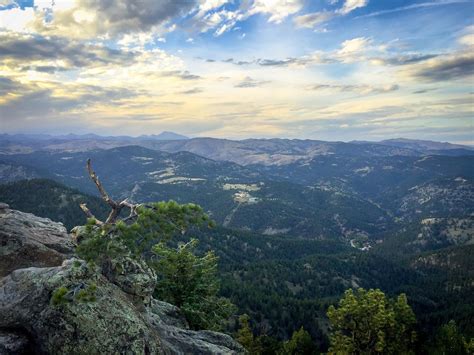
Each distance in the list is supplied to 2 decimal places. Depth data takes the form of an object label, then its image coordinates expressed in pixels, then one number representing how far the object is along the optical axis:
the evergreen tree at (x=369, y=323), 60.38
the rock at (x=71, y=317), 17.92
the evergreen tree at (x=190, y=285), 40.72
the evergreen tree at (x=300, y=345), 88.94
